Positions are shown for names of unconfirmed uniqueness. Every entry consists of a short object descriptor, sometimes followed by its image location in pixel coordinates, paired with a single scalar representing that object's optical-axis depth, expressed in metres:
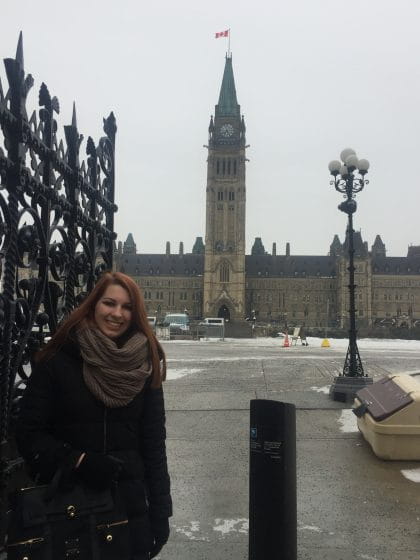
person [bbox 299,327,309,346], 39.21
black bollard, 3.68
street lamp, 11.15
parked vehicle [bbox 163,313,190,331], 72.91
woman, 2.38
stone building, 114.19
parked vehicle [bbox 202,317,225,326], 82.58
